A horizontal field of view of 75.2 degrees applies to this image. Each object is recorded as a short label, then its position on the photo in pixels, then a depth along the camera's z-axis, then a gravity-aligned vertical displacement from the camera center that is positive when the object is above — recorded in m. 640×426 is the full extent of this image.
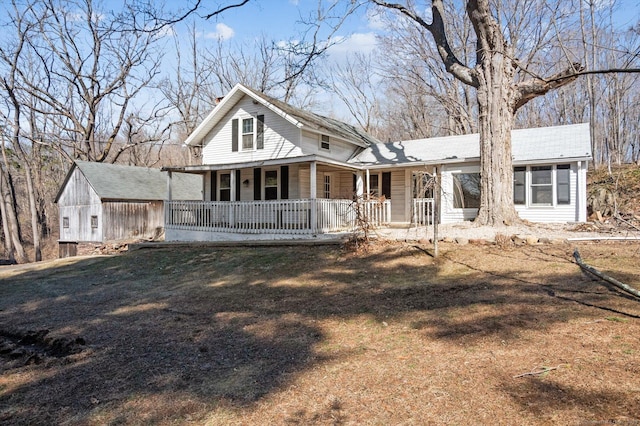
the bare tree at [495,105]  12.30 +3.07
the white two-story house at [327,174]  14.43 +1.31
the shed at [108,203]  23.77 +0.32
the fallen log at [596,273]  4.93 -1.04
